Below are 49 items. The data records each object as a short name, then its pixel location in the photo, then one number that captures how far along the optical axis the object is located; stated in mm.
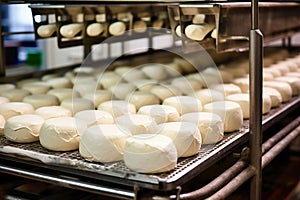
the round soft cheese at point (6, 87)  1992
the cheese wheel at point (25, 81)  2157
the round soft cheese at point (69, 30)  2137
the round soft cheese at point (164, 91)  1911
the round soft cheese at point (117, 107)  1634
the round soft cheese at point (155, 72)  2402
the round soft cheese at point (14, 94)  1848
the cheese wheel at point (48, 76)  2341
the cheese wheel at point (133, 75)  2330
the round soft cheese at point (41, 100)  1767
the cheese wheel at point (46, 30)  2113
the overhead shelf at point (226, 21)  1586
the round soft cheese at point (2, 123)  1499
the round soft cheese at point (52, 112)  1574
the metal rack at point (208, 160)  1133
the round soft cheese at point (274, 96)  1923
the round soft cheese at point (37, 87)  2016
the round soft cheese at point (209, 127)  1400
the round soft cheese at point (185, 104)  1640
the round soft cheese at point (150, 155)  1145
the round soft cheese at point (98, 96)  1856
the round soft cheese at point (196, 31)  1660
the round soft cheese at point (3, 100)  1744
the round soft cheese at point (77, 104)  1705
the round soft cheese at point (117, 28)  2236
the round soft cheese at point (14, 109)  1599
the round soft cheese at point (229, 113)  1521
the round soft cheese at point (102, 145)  1237
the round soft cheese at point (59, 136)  1333
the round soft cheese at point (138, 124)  1371
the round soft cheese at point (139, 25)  2427
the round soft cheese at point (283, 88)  2055
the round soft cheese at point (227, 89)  1946
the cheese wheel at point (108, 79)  2222
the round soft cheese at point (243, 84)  2123
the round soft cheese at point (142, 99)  1792
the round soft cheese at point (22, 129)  1401
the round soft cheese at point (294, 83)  2213
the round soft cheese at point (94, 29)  2219
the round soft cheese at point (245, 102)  1737
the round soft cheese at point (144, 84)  2070
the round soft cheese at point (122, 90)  1974
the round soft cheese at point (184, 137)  1260
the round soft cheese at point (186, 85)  2016
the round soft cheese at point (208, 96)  1806
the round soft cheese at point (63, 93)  1895
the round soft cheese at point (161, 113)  1520
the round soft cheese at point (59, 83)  2158
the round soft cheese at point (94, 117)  1465
